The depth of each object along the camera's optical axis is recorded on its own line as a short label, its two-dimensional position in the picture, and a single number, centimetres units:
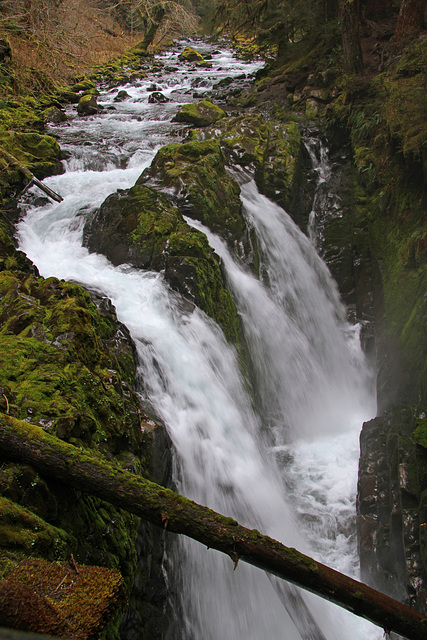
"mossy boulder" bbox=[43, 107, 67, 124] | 1407
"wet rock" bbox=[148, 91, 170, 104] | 1758
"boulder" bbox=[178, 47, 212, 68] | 2568
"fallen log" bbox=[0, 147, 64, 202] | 861
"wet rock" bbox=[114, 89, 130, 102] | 1794
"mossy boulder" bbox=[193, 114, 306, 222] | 1156
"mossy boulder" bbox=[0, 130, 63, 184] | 977
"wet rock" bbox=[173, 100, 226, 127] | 1423
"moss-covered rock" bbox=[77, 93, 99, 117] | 1543
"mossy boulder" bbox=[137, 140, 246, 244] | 916
